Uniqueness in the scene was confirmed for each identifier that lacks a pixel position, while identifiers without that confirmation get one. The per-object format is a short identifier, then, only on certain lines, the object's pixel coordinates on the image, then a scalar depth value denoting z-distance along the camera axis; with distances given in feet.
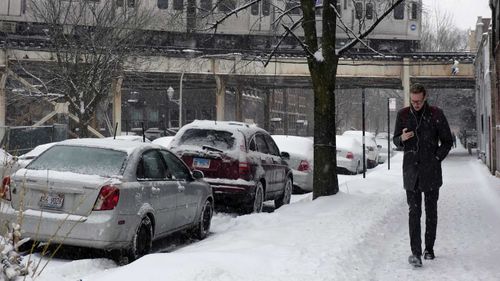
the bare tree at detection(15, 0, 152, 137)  72.28
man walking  18.86
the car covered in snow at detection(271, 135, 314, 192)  48.19
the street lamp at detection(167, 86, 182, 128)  112.98
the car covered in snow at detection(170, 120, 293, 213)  32.01
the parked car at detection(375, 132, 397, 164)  106.63
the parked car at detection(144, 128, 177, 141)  124.91
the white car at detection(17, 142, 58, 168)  37.31
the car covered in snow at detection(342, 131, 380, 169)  85.10
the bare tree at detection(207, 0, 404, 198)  36.22
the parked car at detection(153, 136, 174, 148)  62.36
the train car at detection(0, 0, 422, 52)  86.33
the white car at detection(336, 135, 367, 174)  67.97
